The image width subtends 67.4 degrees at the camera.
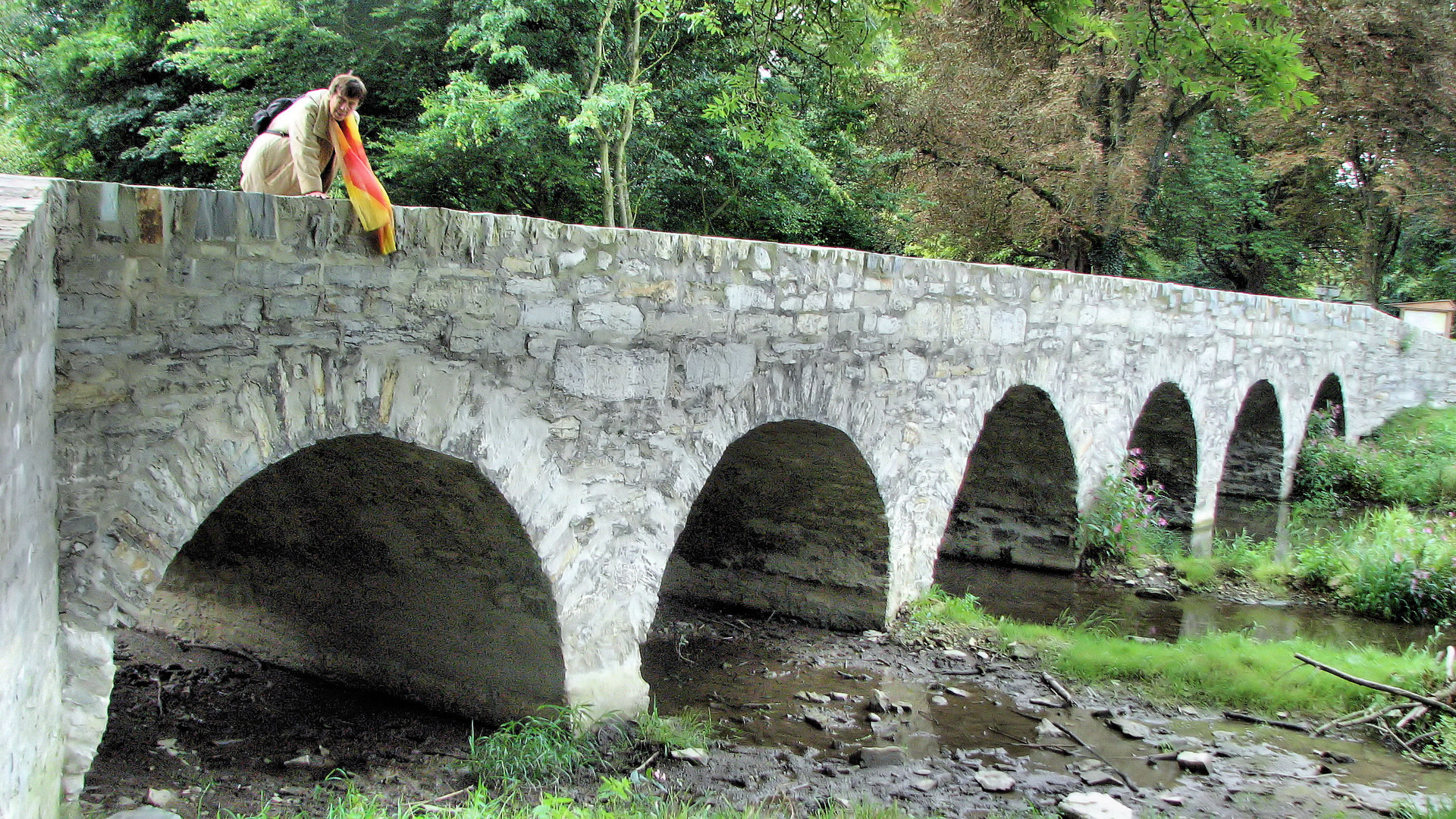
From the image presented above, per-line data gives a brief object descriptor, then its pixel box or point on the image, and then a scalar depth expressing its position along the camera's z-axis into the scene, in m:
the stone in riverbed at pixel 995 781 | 4.81
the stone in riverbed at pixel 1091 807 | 4.45
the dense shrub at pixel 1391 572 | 7.92
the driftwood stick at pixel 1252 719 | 5.67
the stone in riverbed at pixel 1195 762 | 5.06
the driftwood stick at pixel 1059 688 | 5.96
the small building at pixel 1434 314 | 18.72
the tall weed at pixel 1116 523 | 8.92
